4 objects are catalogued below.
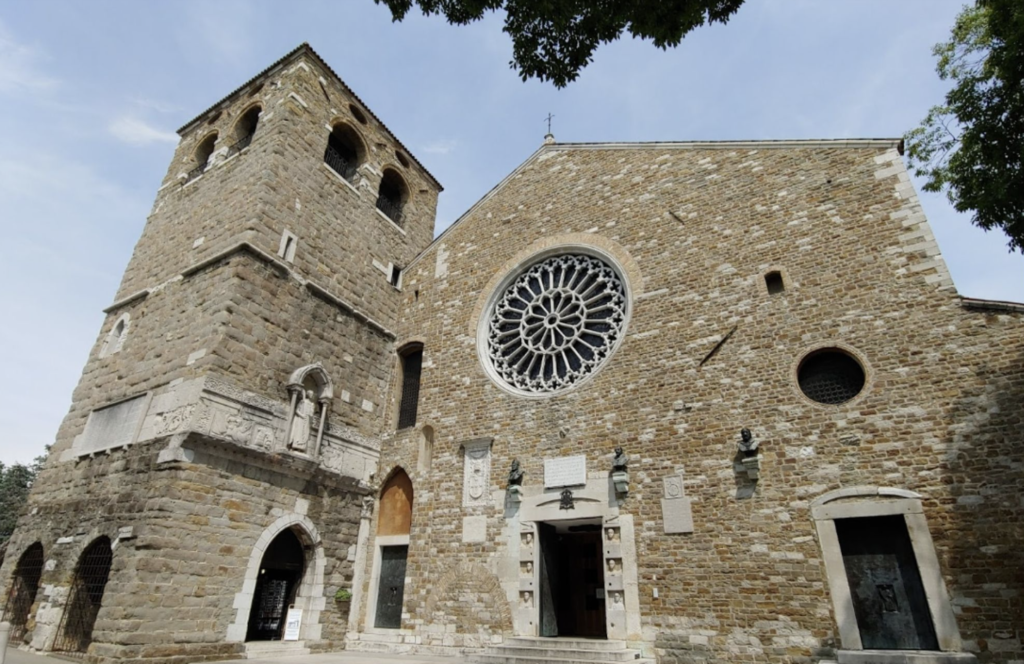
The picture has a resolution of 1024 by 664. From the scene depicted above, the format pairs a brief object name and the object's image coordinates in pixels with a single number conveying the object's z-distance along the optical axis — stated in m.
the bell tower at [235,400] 8.63
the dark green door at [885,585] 7.03
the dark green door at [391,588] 10.82
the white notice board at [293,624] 9.83
